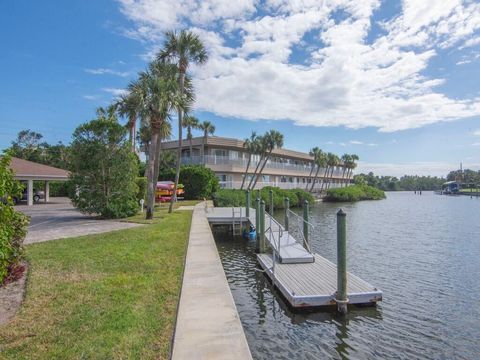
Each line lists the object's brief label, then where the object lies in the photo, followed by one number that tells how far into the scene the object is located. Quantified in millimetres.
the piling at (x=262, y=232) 14672
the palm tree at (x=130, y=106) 20469
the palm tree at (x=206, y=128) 44594
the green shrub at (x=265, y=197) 34562
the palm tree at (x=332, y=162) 71188
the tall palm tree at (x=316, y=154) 64000
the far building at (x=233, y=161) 44594
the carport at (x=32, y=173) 30062
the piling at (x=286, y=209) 16125
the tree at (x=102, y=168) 21047
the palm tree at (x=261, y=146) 45500
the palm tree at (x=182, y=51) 22672
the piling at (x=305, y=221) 13305
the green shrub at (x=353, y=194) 62094
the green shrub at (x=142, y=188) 28562
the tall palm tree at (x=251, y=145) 45438
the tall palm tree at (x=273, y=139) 45781
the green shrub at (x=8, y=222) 6598
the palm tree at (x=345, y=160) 82938
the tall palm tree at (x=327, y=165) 70338
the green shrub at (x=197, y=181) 38688
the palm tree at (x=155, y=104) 20125
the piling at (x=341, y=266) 8273
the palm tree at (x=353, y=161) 83875
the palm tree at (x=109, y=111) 21752
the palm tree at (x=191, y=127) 42169
